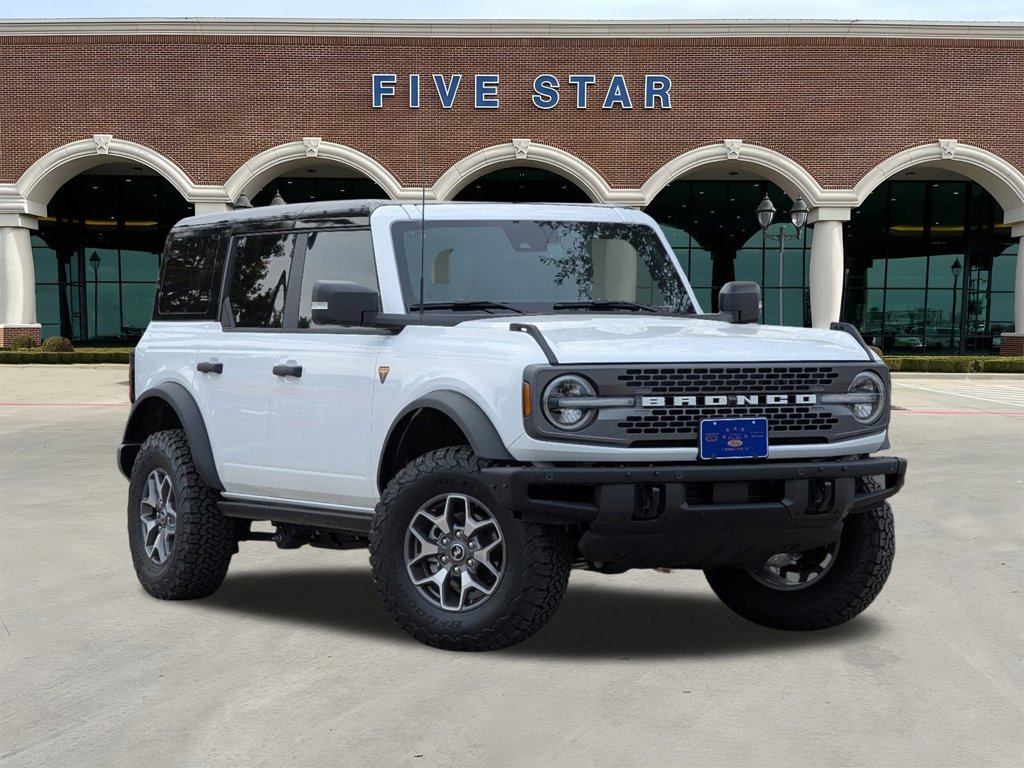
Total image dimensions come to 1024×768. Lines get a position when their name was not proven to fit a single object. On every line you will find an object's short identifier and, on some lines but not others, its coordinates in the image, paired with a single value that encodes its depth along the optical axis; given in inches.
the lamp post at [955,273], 2064.7
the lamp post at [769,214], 1149.1
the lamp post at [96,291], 2102.6
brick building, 1668.3
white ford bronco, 224.7
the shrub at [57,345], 1566.2
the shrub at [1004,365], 1556.3
